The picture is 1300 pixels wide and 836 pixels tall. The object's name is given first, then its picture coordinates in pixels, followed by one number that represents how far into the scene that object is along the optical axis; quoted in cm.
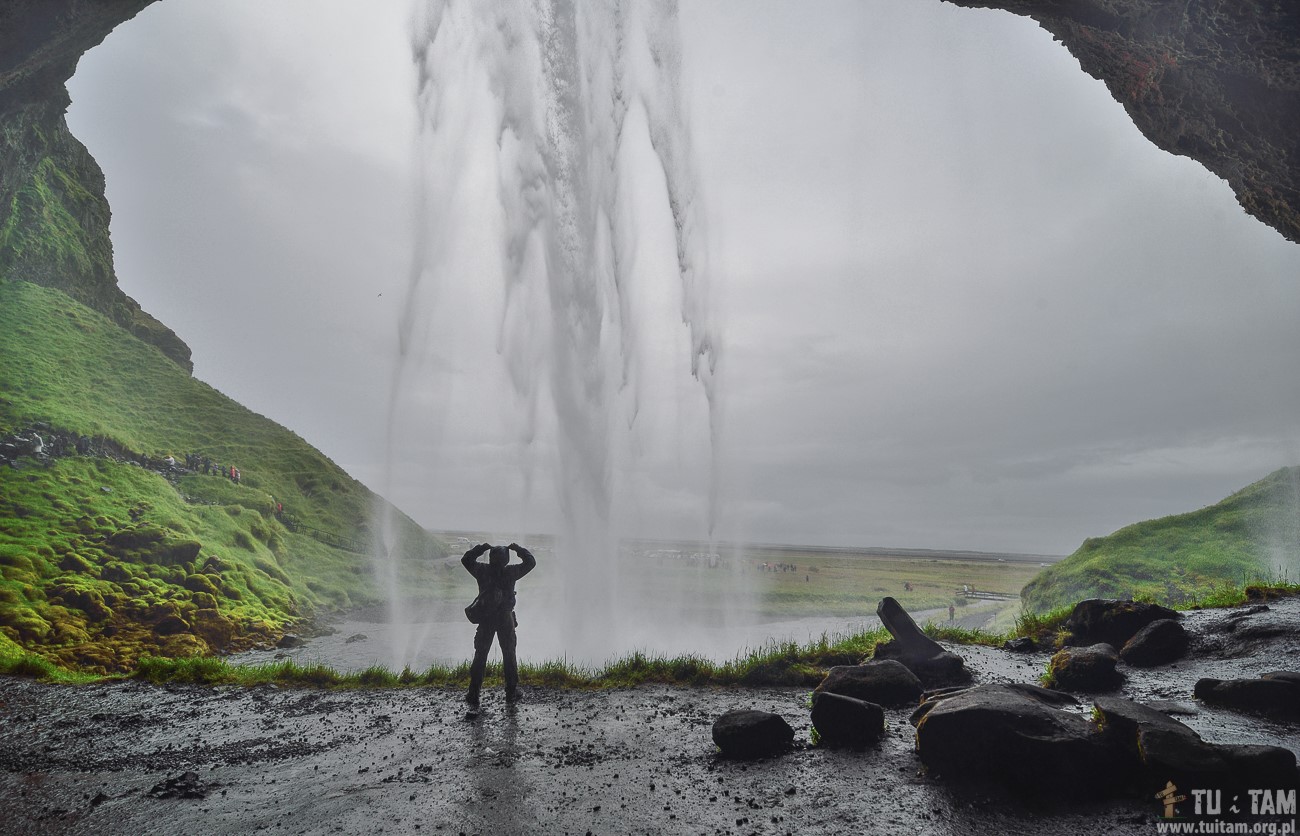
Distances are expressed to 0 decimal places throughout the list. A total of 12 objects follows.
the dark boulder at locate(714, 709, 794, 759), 838
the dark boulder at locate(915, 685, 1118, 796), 664
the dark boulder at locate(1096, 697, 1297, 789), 589
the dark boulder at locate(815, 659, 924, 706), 1066
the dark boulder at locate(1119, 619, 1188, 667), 1174
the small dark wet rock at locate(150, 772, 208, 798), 739
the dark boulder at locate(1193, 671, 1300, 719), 849
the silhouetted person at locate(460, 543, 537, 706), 1138
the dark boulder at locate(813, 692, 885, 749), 862
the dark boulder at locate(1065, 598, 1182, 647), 1317
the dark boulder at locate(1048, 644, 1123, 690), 1070
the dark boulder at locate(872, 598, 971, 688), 1210
